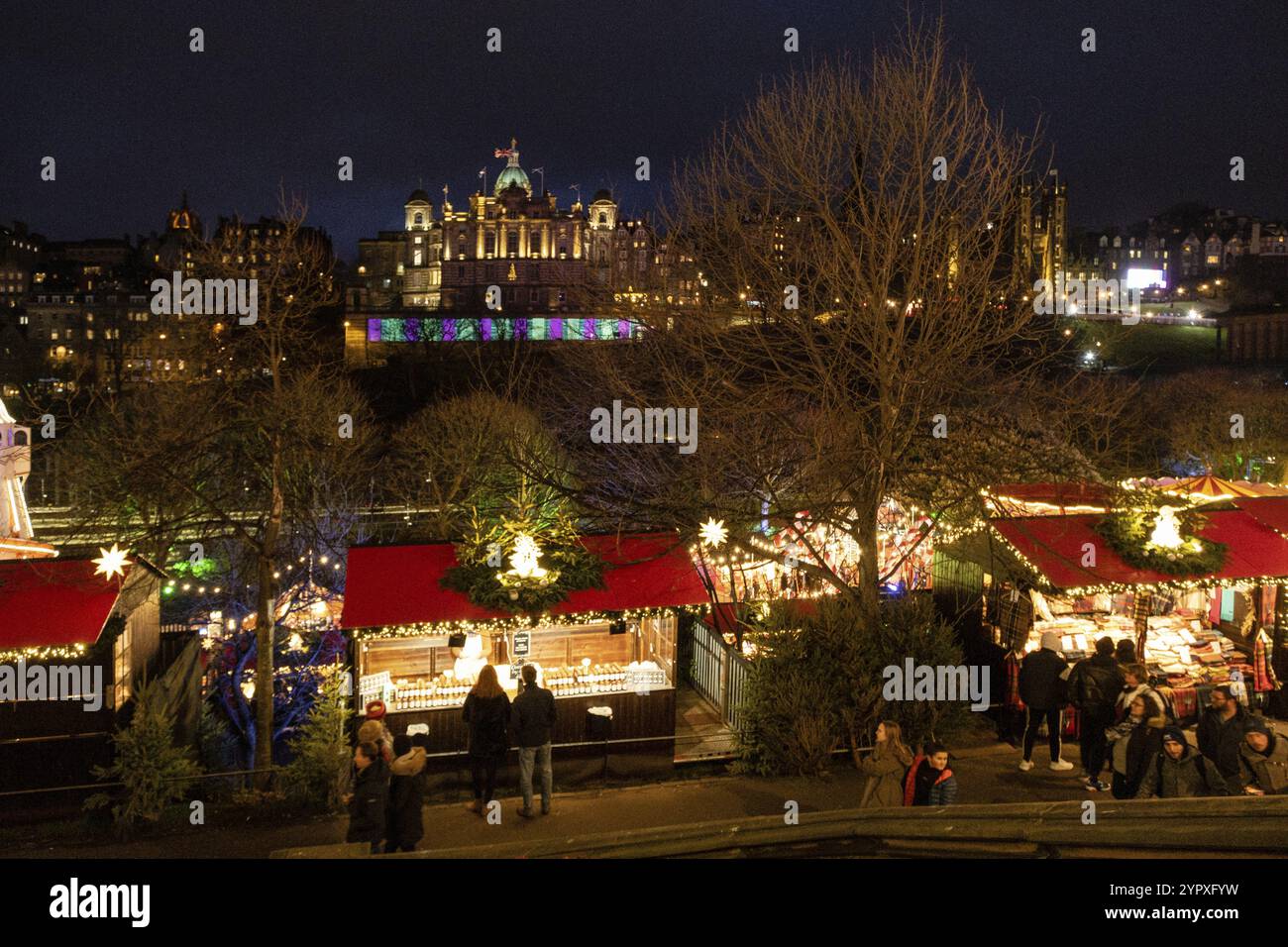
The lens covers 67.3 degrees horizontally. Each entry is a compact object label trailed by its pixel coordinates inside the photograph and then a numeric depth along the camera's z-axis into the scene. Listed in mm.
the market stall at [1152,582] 10906
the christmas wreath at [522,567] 9703
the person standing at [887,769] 6957
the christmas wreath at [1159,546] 10945
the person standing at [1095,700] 8945
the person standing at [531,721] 8320
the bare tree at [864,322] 11062
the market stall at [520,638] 9648
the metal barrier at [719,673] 10836
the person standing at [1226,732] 7176
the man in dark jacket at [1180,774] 6609
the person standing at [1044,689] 9258
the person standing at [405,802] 6578
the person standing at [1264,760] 6711
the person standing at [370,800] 6402
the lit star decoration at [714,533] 10898
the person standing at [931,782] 6742
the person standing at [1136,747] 7184
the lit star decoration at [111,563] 9609
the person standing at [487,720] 8523
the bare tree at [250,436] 10781
